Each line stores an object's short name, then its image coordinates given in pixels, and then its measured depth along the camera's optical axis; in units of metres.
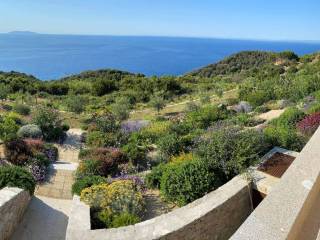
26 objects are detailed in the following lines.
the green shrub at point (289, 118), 8.06
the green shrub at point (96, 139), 8.95
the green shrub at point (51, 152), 8.05
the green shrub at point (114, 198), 4.84
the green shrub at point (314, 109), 8.78
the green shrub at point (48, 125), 9.73
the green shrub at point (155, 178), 5.85
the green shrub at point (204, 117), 10.63
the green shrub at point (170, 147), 7.21
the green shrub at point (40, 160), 7.26
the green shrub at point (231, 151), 5.37
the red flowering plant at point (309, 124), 7.04
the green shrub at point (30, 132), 9.16
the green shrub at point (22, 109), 13.38
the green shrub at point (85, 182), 5.79
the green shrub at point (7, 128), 8.02
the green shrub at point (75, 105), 16.17
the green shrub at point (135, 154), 7.54
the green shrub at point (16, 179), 5.70
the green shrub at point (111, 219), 4.47
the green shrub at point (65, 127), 10.48
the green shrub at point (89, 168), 6.82
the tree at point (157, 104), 16.83
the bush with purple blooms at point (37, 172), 6.81
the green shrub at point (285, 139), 6.25
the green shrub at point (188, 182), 5.07
